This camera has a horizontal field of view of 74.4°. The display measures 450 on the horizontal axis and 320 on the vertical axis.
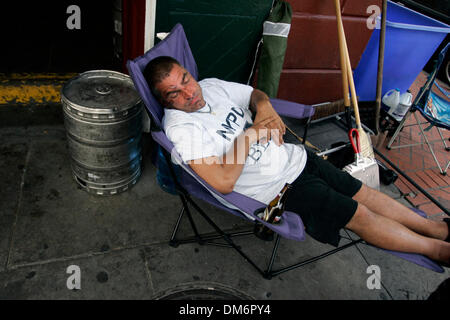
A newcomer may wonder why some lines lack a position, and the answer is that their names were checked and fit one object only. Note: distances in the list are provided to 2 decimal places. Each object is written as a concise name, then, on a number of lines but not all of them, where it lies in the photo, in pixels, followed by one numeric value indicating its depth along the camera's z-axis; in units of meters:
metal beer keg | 2.03
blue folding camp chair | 3.19
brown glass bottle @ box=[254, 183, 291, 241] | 1.57
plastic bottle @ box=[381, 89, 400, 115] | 4.04
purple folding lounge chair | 1.60
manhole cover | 1.89
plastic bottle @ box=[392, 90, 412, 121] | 3.99
